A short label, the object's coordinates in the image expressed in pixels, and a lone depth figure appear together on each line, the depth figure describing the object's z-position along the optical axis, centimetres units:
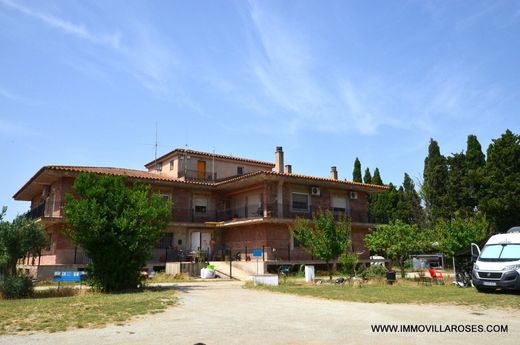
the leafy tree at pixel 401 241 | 2294
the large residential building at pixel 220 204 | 2753
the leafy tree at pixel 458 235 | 2166
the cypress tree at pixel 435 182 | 4056
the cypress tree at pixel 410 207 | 4488
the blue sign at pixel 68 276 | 1612
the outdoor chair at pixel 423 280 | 1990
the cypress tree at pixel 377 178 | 4878
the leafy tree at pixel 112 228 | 1703
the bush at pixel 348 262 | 2016
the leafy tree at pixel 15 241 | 1575
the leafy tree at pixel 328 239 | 2133
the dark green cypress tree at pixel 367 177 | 4931
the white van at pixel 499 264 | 1466
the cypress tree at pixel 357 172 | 4988
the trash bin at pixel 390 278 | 1961
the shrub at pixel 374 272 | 2092
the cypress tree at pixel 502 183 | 3359
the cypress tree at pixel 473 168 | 3742
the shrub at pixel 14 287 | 1491
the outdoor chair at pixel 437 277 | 1994
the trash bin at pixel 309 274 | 2135
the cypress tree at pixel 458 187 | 3875
